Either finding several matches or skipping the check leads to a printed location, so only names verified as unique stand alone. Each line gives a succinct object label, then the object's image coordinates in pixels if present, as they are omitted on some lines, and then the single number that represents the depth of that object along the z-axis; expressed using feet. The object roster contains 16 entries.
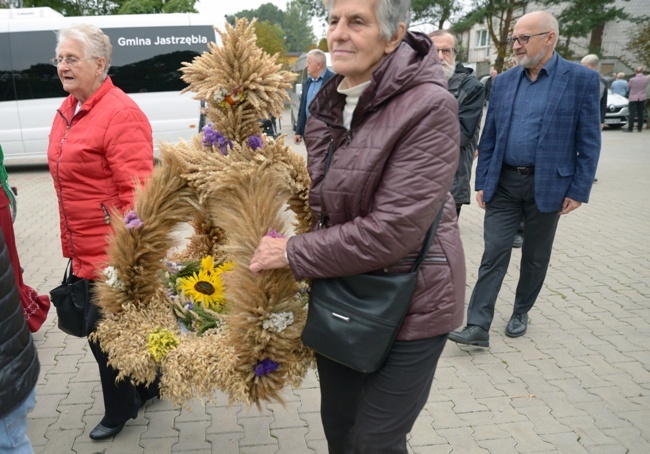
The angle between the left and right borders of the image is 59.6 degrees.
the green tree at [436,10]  87.30
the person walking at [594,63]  31.86
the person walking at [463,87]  15.64
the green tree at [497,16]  79.30
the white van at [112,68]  36.94
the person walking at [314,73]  29.84
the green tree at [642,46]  65.67
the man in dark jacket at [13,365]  5.81
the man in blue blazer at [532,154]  12.01
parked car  60.53
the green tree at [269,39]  100.27
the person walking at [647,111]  59.54
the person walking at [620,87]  62.59
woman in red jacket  8.67
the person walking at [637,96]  54.19
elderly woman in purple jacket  5.57
